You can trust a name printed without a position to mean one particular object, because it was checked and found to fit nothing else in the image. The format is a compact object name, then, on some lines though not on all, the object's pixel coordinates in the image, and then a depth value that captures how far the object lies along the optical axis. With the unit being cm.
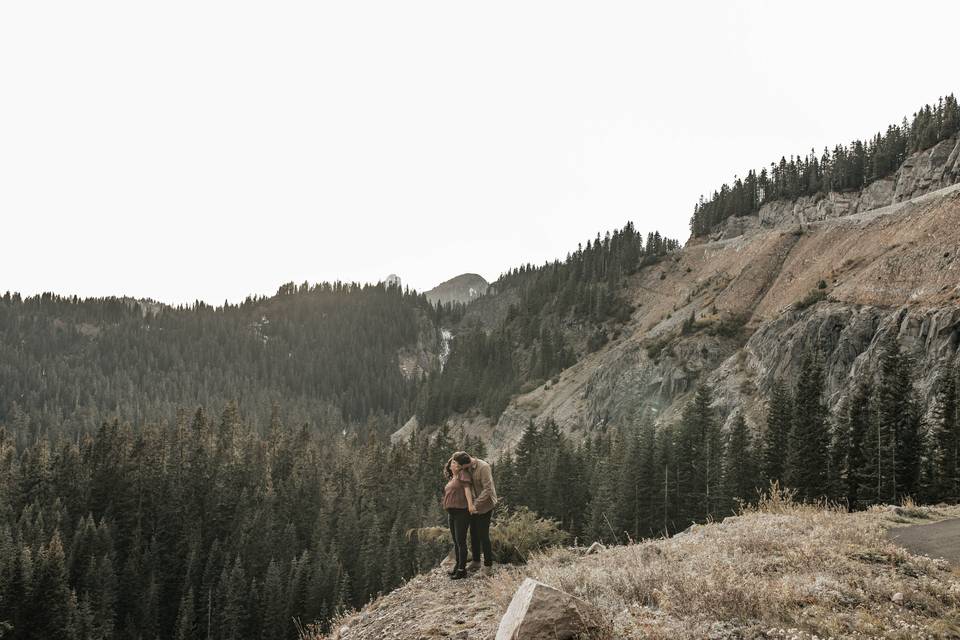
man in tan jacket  1251
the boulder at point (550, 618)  723
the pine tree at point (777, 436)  4103
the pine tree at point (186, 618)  6506
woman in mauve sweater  1260
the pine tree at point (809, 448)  3766
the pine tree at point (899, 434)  3491
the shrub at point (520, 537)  1431
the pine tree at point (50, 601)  5659
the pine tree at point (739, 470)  4141
